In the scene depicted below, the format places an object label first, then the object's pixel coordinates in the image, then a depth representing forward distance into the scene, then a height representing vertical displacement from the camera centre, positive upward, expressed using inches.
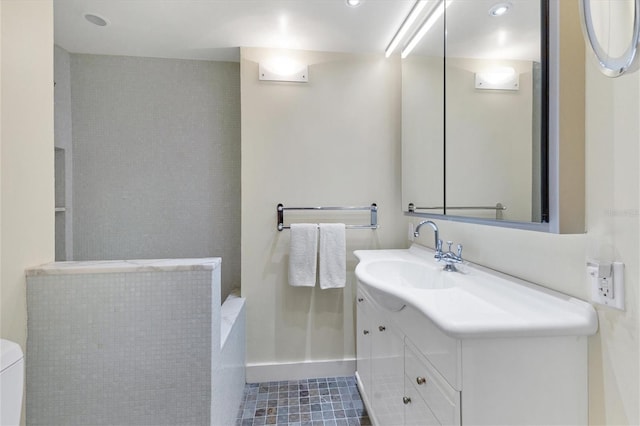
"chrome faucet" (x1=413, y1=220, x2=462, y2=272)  53.0 -8.6
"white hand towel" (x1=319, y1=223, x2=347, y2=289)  75.2 -11.9
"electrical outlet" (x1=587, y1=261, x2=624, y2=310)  28.6 -7.4
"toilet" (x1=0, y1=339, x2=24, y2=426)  28.1 -17.4
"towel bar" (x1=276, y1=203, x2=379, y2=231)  77.5 -0.3
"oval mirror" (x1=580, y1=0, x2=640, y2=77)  26.7 +17.6
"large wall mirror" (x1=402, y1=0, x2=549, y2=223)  35.7 +16.4
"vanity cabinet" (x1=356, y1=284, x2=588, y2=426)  29.0 -17.9
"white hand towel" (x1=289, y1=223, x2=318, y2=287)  74.2 -11.7
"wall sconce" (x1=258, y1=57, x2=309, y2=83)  76.5 +38.0
